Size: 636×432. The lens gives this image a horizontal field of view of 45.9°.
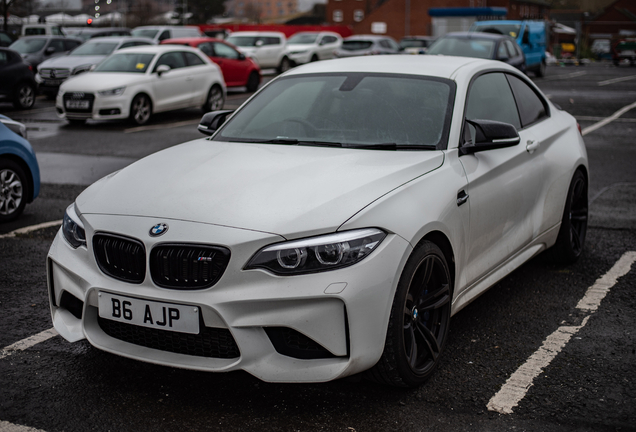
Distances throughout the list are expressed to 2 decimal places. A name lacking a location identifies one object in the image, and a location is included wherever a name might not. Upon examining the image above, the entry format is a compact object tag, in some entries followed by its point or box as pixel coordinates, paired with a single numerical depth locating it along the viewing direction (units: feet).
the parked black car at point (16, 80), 57.31
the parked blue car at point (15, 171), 23.08
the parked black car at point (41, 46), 73.56
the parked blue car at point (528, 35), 93.76
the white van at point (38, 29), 101.40
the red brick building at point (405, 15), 241.96
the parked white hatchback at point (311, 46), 108.78
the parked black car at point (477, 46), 66.08
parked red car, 70.49
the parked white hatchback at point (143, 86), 48.34
